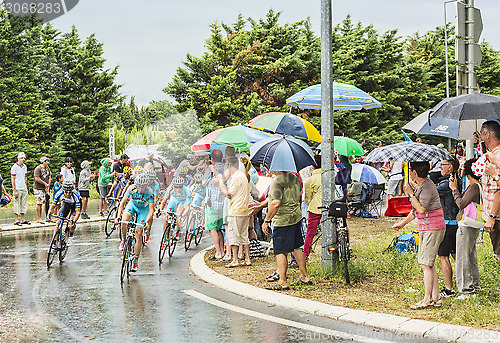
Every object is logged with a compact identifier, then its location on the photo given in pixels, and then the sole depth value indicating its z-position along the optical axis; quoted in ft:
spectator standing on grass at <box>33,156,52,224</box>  63.87
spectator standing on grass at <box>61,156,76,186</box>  64.44
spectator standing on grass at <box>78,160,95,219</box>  70.52
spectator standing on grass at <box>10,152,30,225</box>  65.05
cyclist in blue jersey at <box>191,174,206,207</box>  47.47
